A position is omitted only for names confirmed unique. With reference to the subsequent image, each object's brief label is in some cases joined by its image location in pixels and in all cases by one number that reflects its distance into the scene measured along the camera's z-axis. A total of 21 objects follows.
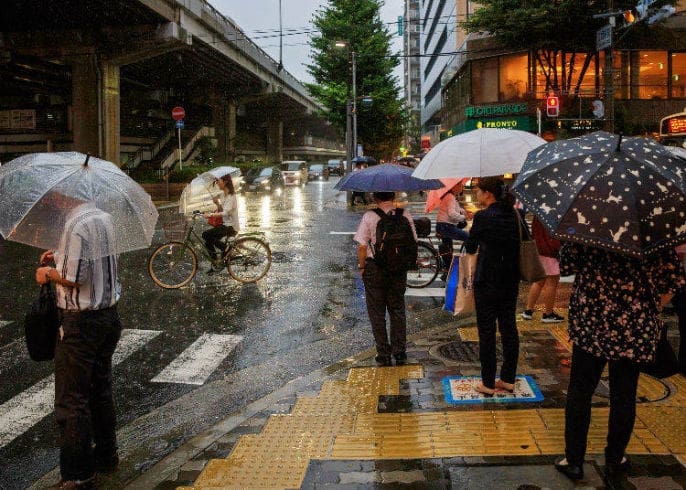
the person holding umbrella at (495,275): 4.86
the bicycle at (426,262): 10.57
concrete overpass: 29.02
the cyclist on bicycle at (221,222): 10.70
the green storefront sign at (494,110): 39.03
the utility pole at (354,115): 36.80
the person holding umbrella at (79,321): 3.71
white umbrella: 5.94
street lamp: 34.44
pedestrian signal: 28.88
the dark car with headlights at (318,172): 60.82
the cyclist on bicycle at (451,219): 9.69
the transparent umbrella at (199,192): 10.65
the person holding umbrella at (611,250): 3.16
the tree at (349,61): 39.34
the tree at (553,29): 33.75
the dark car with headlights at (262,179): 38.88
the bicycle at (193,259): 10.37
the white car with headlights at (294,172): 47.41
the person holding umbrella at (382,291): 6.02
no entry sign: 32.44
